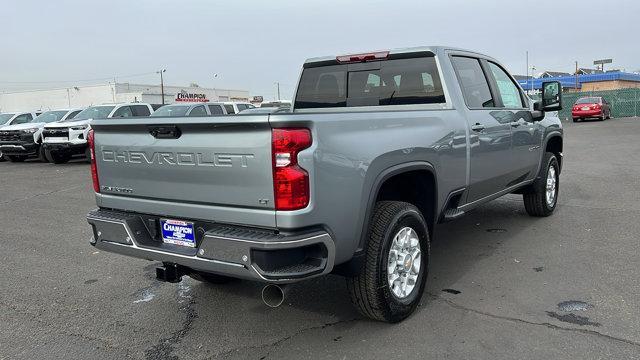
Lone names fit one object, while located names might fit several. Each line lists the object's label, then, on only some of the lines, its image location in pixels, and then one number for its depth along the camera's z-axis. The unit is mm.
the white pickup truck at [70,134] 15648
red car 29703
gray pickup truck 2896
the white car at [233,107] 18547
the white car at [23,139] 17109
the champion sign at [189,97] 63888
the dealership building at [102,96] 65562
